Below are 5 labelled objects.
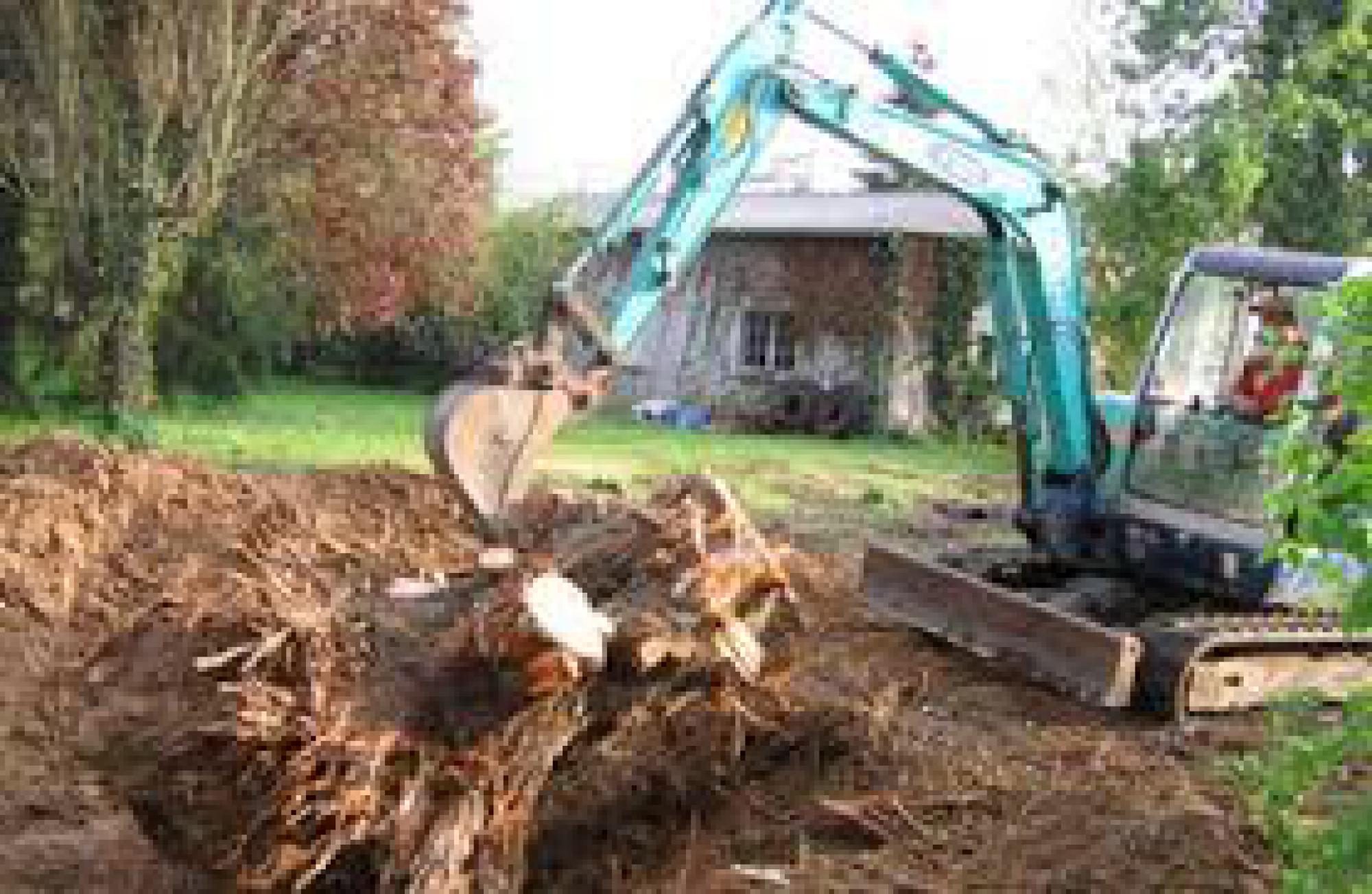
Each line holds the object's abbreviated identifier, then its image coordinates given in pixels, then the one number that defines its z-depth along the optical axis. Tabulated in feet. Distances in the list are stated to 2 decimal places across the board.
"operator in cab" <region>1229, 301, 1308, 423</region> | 28.71
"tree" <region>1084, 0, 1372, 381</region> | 64.64
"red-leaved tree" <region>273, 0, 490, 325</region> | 58.03
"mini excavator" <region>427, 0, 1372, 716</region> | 27.66
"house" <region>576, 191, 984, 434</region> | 82.99
